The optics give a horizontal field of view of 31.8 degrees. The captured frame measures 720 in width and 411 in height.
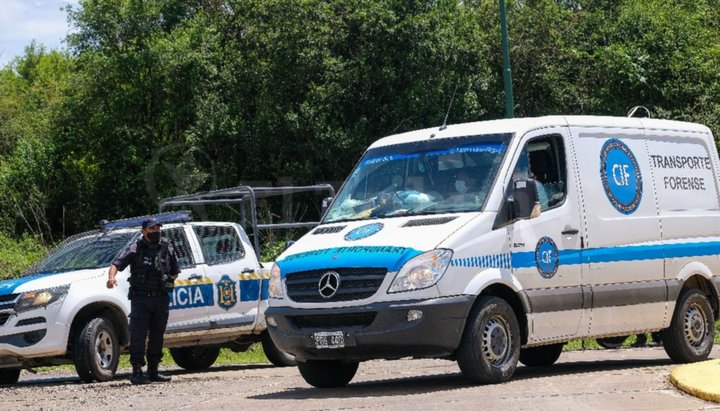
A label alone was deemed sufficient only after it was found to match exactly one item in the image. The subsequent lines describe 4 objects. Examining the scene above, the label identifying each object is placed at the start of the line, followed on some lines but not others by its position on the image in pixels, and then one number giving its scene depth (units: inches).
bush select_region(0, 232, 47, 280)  1219.9
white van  415.2
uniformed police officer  542.0
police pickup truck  564.1
